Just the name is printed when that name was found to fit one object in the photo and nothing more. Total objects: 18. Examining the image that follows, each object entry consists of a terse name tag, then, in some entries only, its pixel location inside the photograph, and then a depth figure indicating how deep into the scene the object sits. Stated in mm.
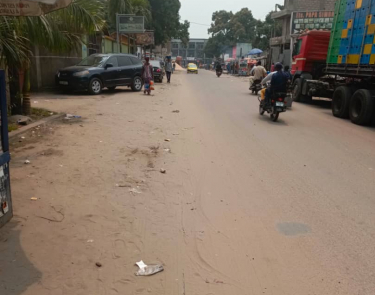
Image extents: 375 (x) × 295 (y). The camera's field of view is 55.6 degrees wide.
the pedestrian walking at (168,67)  24500
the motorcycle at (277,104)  9945
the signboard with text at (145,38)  36281
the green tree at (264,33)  53288
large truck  9875
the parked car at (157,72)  24469
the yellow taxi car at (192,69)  52062
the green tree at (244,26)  77062
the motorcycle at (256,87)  17530
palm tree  6552
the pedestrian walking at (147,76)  15633
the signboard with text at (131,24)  23188
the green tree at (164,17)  42344
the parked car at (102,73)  14445
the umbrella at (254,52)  40812
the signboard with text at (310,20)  31766
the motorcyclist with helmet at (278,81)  10078
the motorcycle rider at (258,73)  16875
